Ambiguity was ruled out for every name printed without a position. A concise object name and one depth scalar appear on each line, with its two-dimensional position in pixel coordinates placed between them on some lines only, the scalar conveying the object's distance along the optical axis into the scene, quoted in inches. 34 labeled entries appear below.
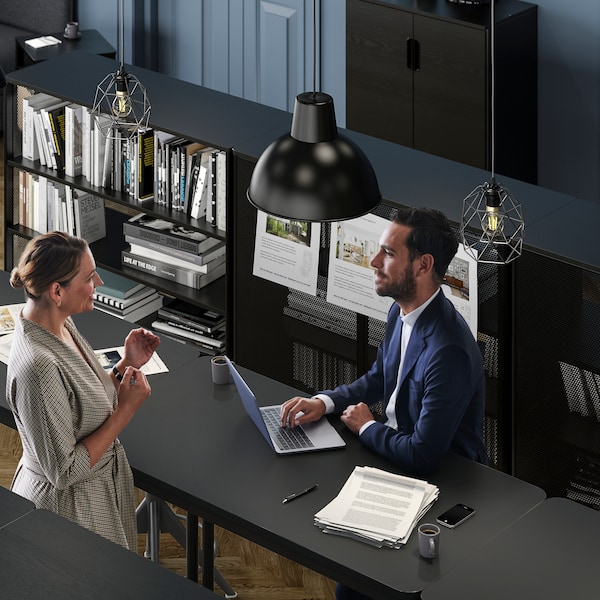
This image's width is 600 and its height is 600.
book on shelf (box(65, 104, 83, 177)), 344.0
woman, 215.9
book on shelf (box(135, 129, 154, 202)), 333.5
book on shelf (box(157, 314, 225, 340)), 341.5
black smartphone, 217.8
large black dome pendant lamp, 192.6
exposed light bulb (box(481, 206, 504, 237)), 199.1
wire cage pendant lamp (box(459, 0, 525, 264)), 253.0
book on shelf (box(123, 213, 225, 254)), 335.1
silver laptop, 238.1
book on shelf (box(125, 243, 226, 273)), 335.3
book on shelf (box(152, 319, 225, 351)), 340.5
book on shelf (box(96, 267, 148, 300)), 352.6
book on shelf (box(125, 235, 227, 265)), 334.6
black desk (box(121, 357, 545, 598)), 209.3
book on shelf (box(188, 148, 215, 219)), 322.7
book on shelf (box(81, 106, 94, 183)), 341.0
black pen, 224.0
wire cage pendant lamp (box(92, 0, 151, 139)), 322.5
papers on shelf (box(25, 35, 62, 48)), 474.9
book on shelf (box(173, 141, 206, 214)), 326.4
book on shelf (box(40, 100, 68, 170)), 346.5
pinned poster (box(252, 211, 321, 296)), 299.7
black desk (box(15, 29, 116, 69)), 469.4
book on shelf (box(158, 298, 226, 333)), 341.0
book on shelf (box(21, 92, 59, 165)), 348.3
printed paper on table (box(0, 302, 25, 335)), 278.5
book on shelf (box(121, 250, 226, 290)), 337.3
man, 228.2
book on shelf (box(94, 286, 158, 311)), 352.6
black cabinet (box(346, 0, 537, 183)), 373.6
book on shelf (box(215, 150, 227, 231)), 318.0
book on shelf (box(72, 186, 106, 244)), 354.7
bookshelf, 321.2
